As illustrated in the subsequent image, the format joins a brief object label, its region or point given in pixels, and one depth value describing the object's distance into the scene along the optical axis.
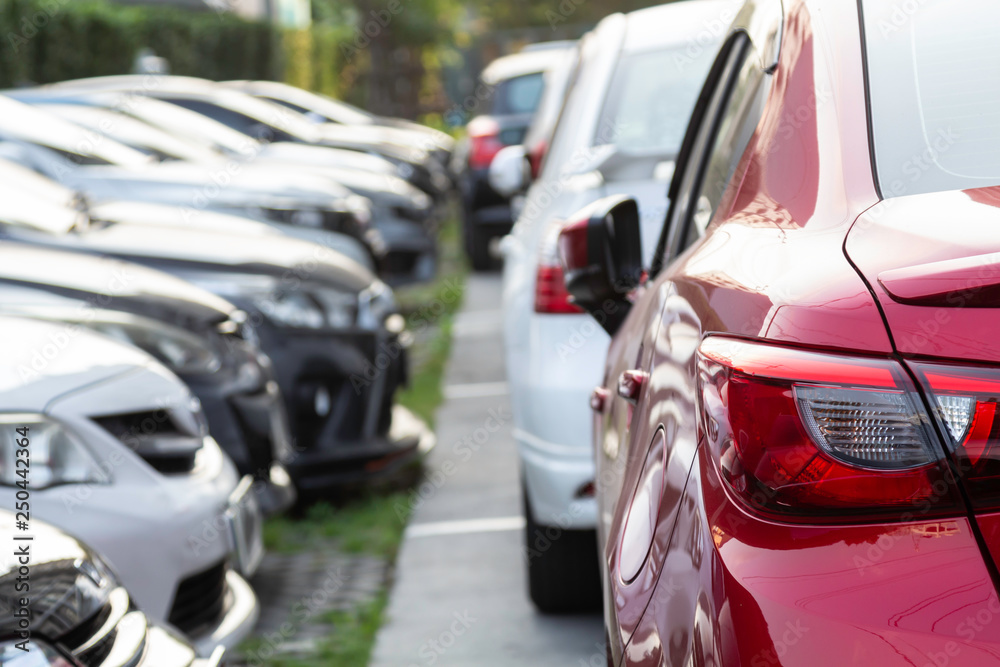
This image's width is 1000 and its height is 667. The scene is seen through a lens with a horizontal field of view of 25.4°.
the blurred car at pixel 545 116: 13.42
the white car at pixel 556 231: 6.38
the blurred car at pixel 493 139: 21.30
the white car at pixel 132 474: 5.24
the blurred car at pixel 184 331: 7.36
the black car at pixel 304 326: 8.82
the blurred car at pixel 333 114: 26.51
